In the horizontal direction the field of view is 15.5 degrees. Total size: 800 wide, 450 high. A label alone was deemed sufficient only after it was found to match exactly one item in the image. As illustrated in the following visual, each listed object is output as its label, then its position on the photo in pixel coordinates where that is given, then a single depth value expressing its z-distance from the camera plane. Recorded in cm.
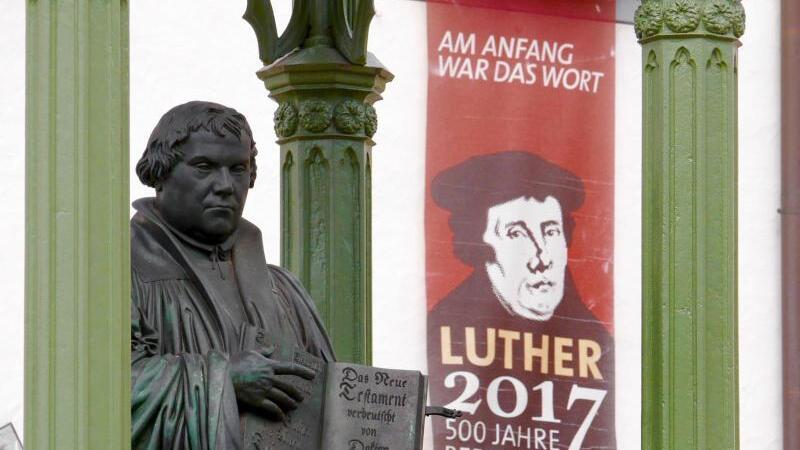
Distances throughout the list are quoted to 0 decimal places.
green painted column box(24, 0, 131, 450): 1060
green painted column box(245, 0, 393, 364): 1453
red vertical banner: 2078
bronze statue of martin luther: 1159
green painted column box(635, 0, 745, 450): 1232
